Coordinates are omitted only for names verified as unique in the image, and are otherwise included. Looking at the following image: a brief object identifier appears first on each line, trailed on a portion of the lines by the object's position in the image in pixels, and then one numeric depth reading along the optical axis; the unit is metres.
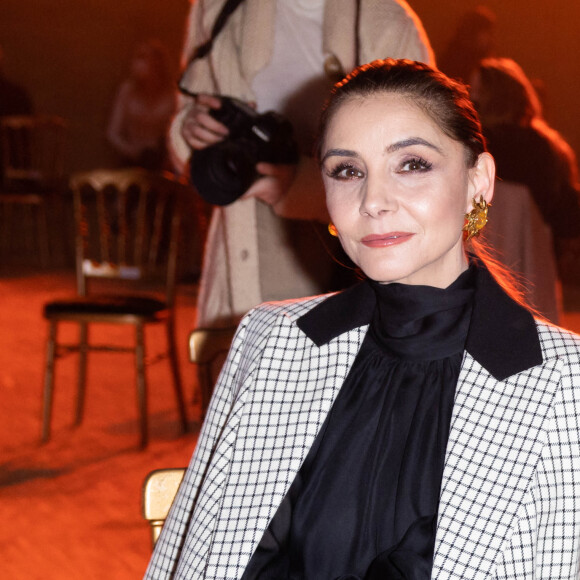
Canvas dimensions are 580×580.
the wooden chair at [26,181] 7.59
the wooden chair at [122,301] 3.50
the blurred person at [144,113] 7.78
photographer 2.00
